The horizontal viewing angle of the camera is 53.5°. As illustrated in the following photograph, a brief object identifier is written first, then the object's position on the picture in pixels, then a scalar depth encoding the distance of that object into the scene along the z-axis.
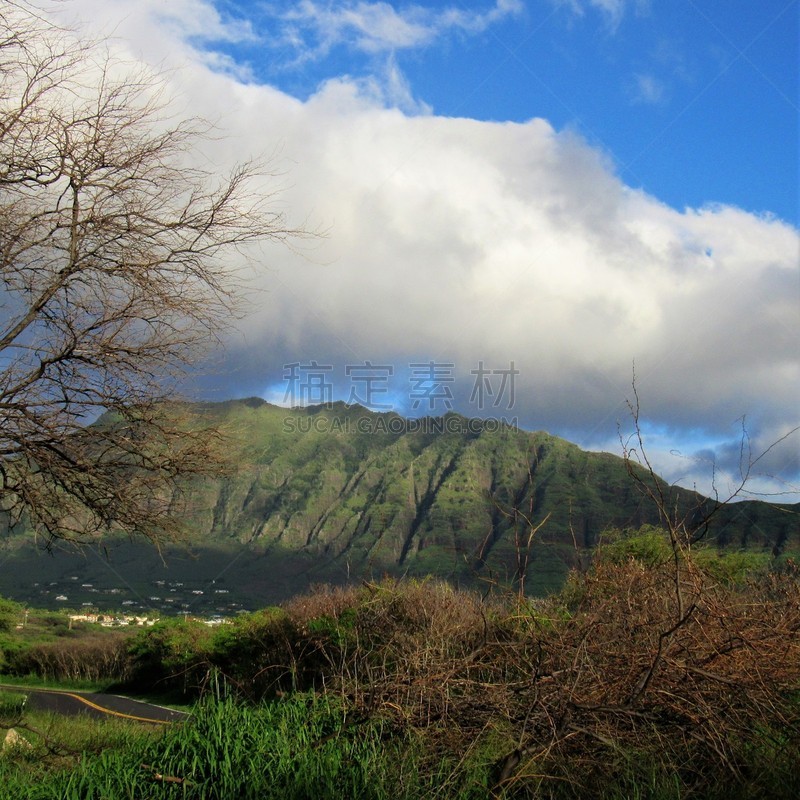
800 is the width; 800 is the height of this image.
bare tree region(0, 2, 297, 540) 8.49
